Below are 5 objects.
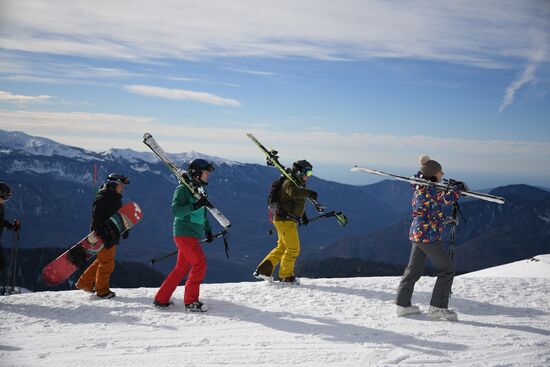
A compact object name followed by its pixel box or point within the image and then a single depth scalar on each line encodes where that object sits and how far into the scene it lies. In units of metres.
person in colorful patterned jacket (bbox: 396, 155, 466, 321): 7.13
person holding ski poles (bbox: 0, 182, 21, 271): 8.49
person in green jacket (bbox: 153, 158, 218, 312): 7.79
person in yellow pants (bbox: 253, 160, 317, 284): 9.59
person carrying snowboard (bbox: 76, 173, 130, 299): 8.77
